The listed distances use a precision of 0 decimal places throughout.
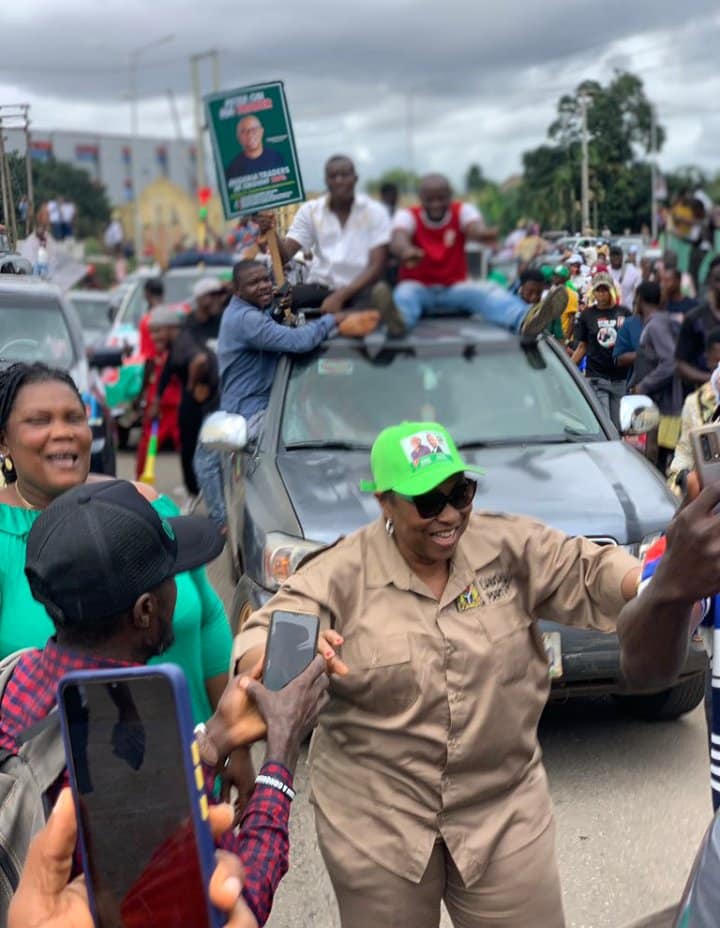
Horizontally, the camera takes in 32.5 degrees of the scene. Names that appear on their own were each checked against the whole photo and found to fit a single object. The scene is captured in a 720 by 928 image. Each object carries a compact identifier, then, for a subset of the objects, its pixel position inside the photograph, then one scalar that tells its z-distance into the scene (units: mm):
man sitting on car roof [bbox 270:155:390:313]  3303
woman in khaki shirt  2791
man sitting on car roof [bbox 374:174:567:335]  2805
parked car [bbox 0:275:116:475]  7977
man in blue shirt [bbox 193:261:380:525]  3949
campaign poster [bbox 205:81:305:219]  3654
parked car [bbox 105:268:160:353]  15352
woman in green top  2701
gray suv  4973
